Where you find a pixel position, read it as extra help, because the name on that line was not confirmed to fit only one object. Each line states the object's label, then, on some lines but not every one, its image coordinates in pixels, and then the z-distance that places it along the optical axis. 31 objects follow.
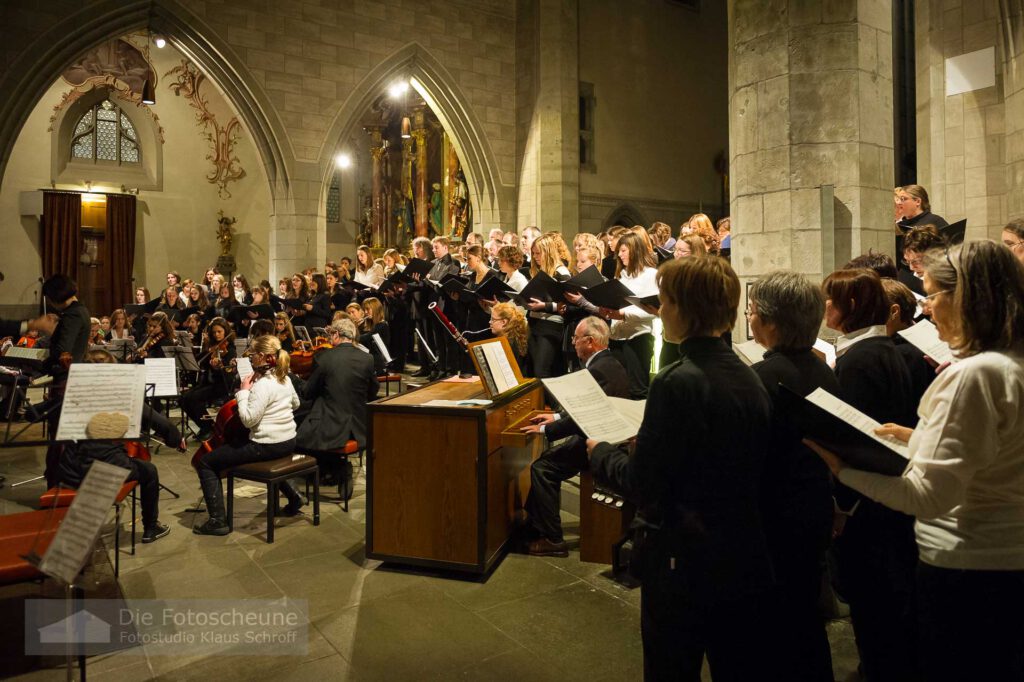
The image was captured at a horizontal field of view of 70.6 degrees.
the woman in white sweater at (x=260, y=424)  4.43
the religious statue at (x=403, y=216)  16.88
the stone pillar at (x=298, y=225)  12.04
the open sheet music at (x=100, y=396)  3.30
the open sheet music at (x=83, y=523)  2.08
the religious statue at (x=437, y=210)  16.16
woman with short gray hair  1.91
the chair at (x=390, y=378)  6.86
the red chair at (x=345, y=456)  4.96
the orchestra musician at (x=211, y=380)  6.99
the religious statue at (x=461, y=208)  15.46
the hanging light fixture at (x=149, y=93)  9.73
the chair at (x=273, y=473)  4.27
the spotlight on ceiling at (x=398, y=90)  13.35
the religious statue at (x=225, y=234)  16.72
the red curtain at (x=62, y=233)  14.75
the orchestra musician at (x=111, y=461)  3.31
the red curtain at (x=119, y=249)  15.60
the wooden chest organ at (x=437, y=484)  3.56
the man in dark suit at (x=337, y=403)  4.91
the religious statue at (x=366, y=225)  18.05
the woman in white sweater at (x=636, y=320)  4.89
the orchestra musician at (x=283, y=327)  7.00
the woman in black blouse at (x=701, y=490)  1.73
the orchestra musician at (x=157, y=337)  7.46
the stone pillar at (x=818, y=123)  4.75
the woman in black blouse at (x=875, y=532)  2.20
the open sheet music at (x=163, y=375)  5.75
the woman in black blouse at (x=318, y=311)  8.95
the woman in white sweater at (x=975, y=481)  1.52
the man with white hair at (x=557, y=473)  3.79
